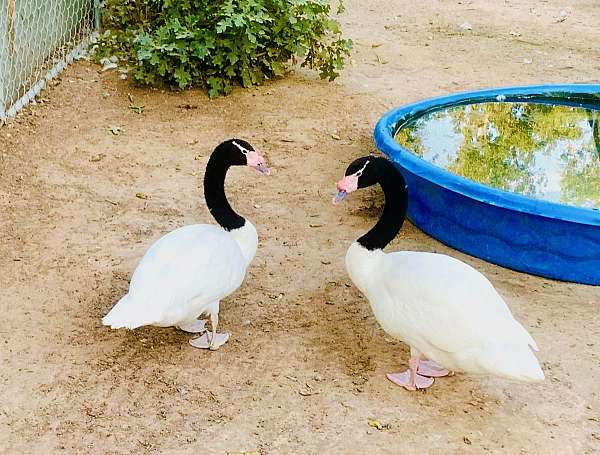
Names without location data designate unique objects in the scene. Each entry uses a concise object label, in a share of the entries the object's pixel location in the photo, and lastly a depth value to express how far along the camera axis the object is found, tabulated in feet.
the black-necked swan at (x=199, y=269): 9.78
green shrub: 18.69
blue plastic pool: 12.35
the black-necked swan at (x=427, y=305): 9.04
